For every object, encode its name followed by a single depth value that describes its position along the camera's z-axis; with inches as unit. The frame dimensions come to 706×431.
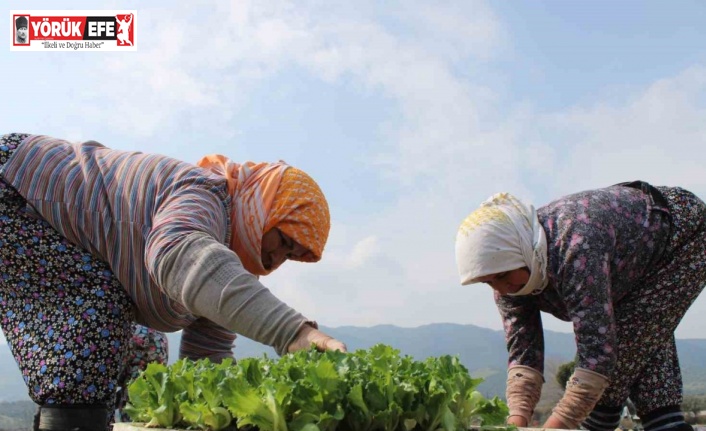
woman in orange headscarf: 82.3
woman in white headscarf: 98.5
